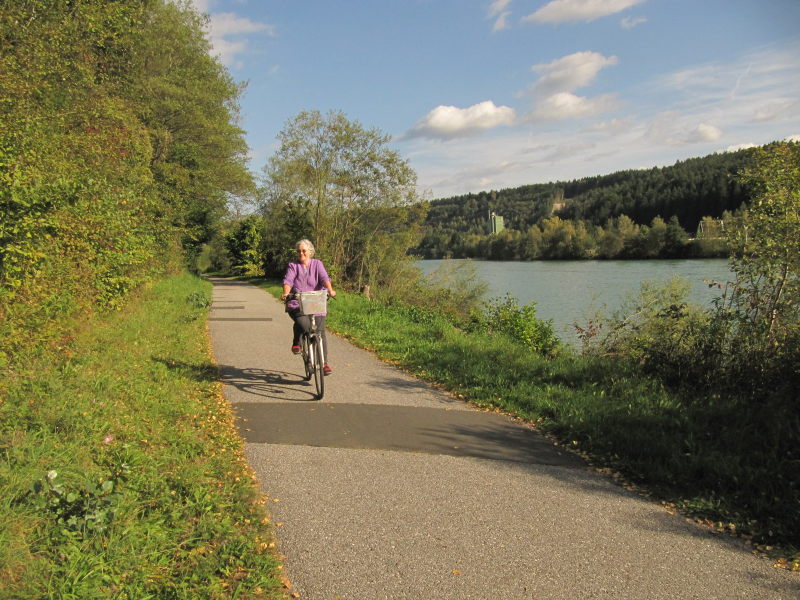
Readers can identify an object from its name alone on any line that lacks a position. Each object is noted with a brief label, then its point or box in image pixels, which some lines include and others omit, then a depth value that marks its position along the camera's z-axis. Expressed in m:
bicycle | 6.50
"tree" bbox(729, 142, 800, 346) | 6.61
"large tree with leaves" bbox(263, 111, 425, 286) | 24.11
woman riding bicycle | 6.79
